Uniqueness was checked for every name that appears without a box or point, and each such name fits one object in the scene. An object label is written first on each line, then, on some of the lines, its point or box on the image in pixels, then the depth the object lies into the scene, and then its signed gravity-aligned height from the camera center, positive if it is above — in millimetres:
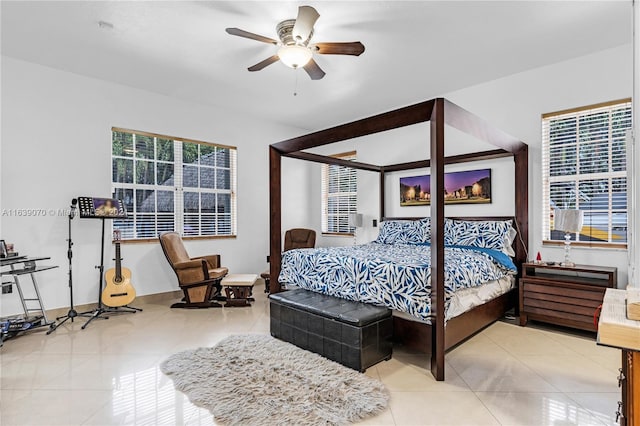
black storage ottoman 2562 -955
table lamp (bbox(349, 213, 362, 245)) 5730 -134
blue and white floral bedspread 2697 -557
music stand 3969 -8
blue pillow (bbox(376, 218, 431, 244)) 4637 -284
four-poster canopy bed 2521 +218
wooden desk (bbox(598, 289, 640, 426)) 758 -303
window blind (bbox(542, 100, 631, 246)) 3562 +474
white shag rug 2014 -1207
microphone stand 3910 -790
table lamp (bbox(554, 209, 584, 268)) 3389 -114
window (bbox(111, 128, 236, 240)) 4676 +431
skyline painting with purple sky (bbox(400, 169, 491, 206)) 4543 +343
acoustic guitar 4137 -927
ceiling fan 2598 +1421
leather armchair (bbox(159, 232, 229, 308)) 4430 -855
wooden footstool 4527 -1049
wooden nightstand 3195 -812
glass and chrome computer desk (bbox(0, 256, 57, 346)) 3328 -927
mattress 2826 -805
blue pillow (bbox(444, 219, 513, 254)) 3934 -271
